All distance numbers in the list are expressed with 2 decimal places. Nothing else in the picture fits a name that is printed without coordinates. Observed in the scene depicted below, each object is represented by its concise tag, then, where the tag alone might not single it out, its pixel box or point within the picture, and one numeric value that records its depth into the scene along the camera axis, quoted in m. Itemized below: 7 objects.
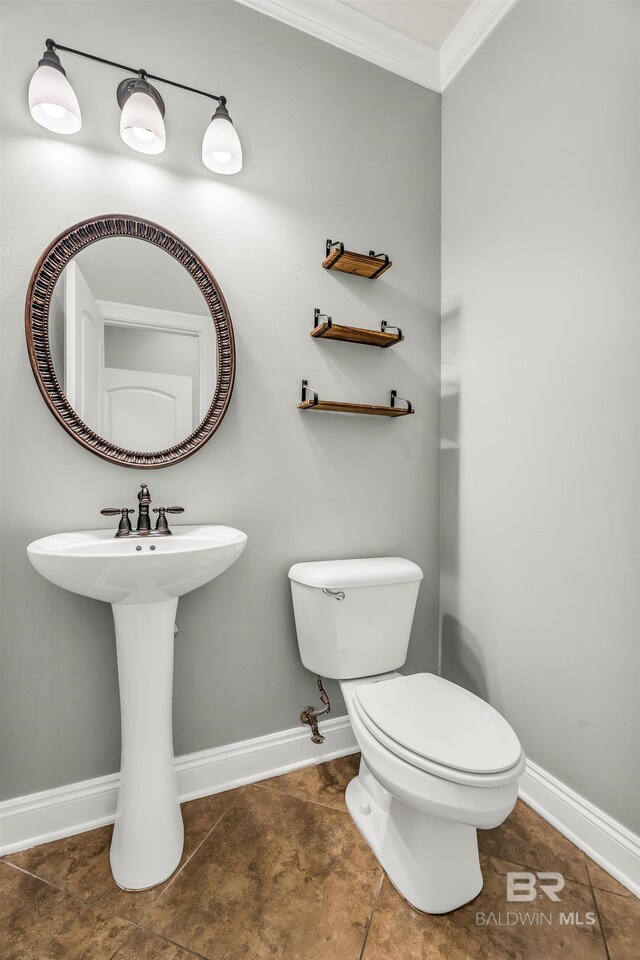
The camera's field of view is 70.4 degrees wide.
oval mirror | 1.29
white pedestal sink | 1.11
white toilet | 0.98
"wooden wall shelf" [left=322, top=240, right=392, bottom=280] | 1.55
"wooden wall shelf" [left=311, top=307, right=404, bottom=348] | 1.55
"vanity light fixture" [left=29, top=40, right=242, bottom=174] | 1.18
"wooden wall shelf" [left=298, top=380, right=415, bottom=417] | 1.53
